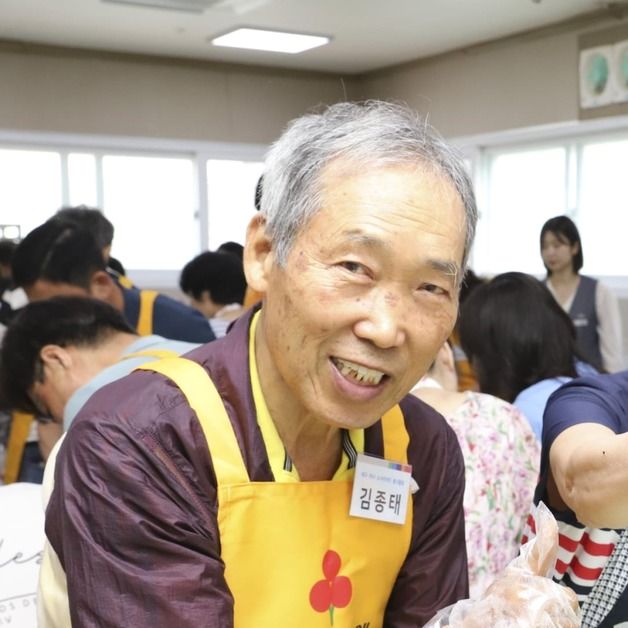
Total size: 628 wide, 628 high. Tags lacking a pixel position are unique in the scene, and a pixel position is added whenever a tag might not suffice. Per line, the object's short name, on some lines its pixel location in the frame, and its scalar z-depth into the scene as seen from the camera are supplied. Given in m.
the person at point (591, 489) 1.06
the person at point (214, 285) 3.96
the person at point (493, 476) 1.92
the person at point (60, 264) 2.48
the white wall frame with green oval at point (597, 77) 5.91
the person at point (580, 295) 4.62
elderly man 0.87
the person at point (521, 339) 2.24
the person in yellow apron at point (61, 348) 1.93
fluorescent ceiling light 6.24
